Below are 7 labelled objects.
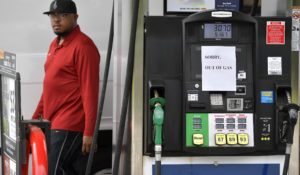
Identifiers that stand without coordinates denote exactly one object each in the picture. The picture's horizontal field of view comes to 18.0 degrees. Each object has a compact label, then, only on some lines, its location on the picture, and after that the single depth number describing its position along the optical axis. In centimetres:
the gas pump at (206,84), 547
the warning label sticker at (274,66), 567
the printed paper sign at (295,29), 589
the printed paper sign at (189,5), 571
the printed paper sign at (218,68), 546
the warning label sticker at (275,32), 567
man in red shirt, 881
